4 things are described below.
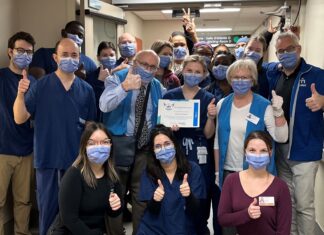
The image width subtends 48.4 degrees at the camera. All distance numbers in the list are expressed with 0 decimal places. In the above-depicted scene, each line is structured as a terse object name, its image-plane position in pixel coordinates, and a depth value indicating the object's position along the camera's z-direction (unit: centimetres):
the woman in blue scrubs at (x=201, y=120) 261
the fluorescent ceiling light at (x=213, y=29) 1069
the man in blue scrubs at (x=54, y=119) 247
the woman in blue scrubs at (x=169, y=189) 224
